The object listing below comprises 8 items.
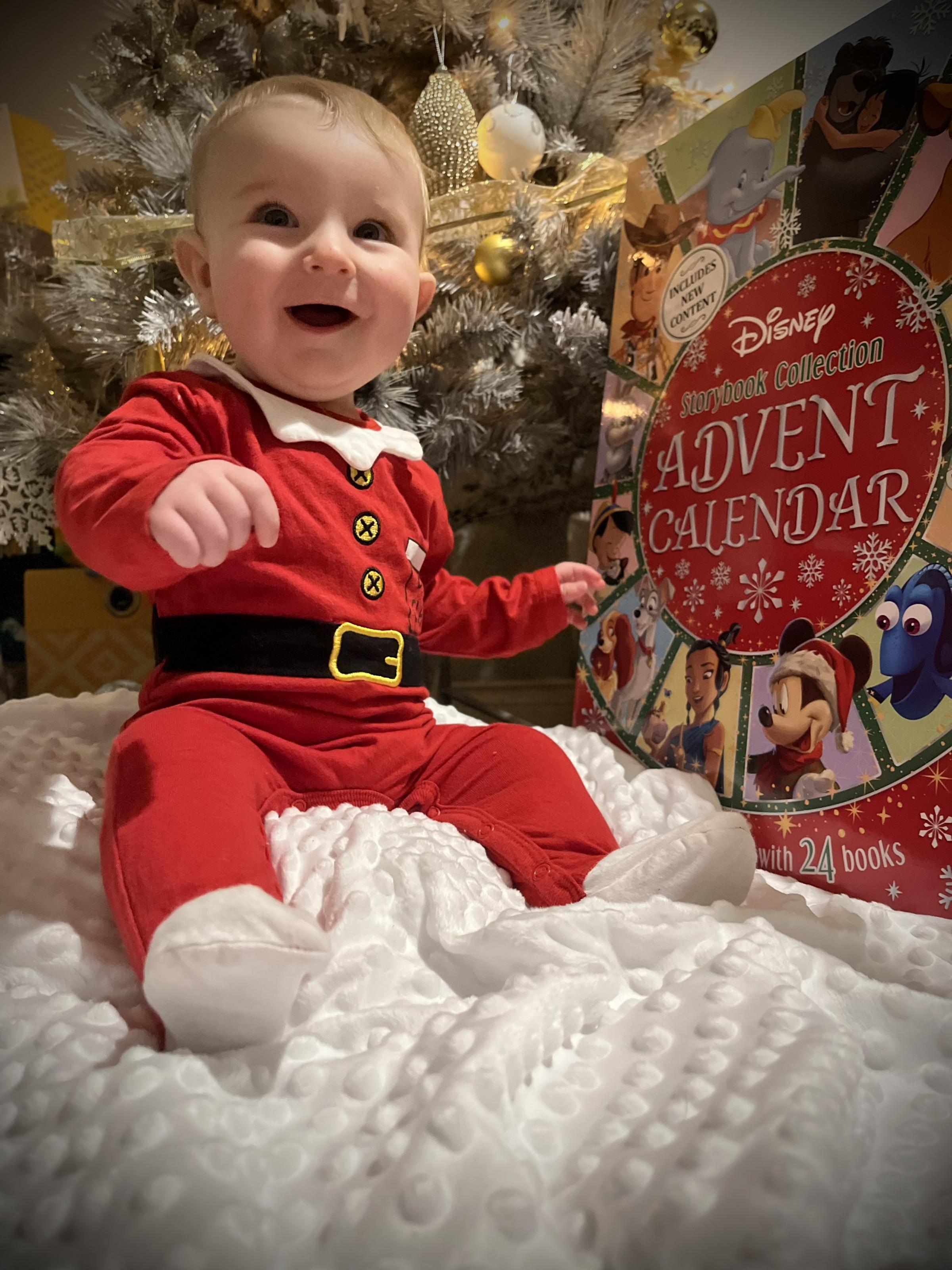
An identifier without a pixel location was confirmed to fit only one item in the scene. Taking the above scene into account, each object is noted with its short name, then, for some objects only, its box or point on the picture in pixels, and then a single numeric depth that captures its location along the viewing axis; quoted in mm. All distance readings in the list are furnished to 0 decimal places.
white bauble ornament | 996
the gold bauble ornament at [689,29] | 1039
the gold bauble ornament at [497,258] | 1019
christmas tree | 1000
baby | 540
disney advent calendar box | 639
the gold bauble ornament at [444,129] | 1014
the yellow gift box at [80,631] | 1177
